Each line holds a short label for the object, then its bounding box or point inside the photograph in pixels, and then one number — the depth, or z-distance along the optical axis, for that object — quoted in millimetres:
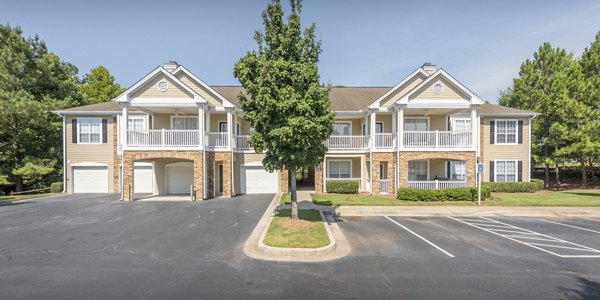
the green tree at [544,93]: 21297
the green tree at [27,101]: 19939
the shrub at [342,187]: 19203
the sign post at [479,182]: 15102
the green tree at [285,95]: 8617
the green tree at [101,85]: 35875
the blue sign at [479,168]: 15116
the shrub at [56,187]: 20031
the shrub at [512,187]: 19734
